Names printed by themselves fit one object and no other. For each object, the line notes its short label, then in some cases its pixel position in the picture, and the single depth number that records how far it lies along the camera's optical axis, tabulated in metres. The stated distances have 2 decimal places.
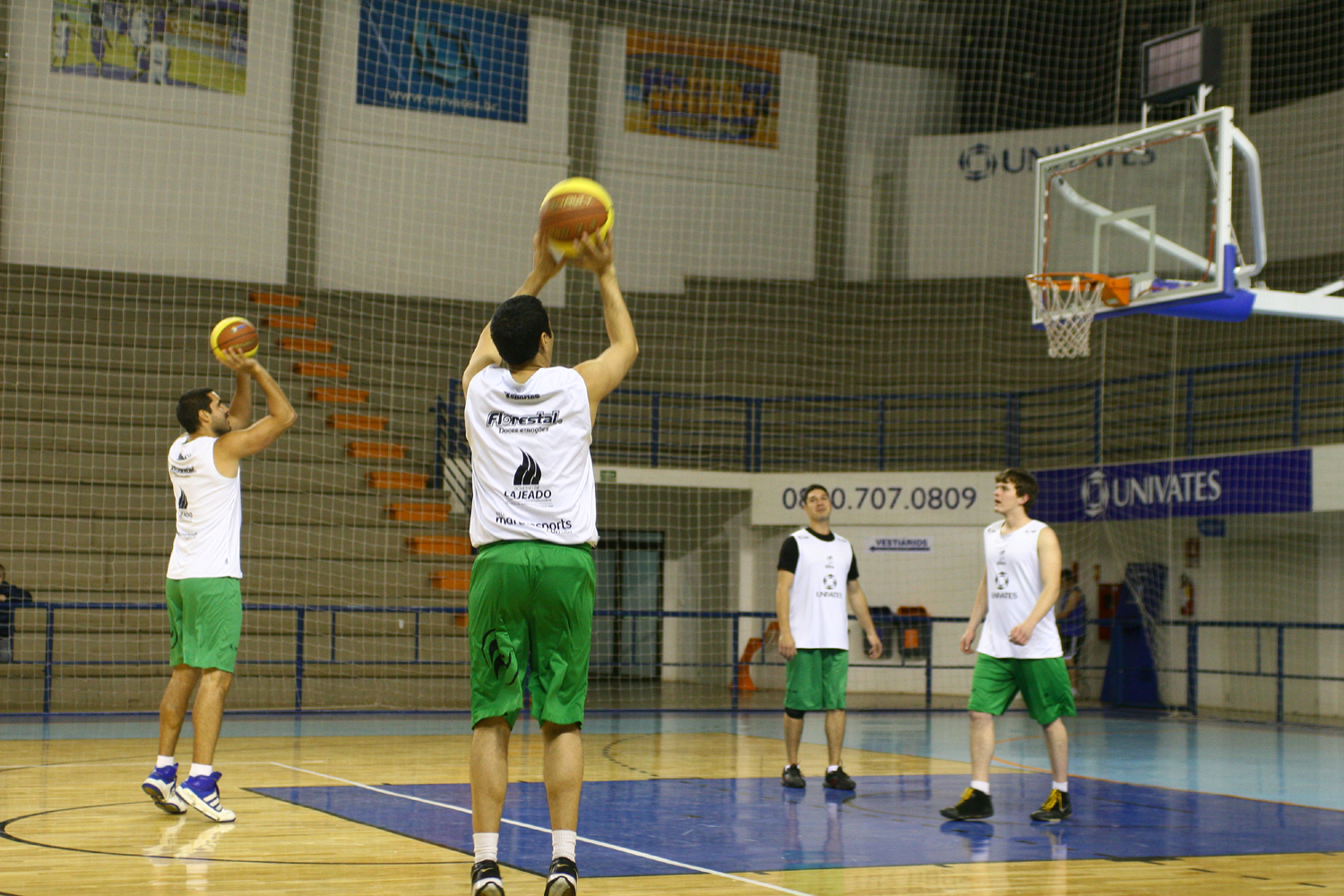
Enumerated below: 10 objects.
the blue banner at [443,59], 19.53
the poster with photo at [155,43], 17.95
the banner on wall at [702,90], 20.91
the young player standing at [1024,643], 7.76
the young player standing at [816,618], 9.09
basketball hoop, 10.46
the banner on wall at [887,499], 18.22
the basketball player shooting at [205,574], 7.05
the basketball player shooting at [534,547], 4.48
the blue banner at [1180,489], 14.99
